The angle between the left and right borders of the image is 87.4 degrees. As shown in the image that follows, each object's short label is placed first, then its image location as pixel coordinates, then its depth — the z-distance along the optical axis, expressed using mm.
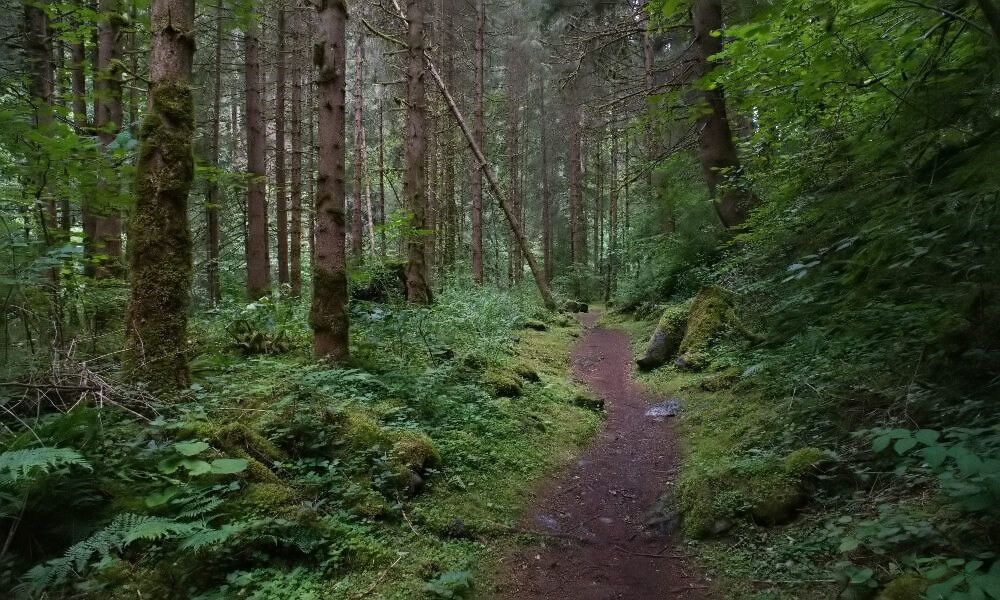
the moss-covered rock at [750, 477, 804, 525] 4250
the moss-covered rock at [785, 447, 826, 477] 4422
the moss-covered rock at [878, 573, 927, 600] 2609
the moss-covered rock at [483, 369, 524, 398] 7723
